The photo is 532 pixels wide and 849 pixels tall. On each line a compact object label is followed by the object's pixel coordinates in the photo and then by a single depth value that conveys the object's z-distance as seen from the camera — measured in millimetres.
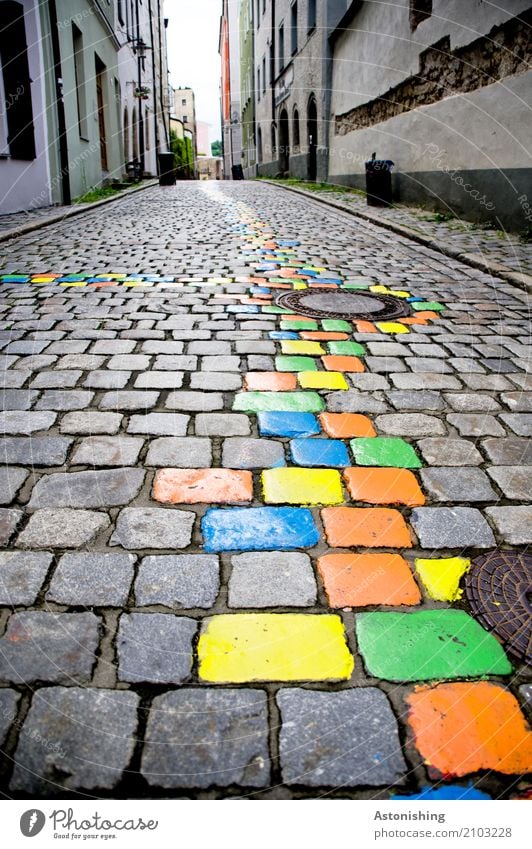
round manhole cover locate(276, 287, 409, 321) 4988
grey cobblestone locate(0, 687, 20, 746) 1477
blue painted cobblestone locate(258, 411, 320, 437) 2939
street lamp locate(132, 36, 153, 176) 23297
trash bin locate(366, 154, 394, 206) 11984
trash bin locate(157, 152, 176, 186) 24516
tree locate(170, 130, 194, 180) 54188
